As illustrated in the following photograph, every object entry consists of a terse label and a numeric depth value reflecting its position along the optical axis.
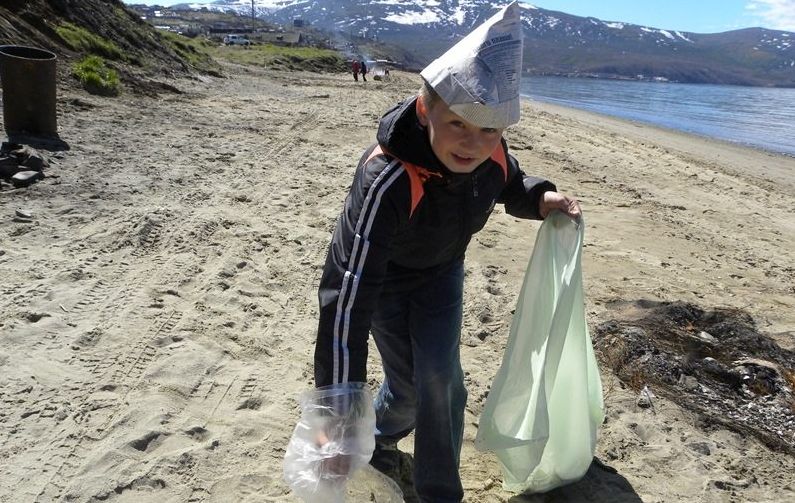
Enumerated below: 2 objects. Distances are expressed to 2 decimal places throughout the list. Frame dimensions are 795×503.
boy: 1.76
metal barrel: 6.87
